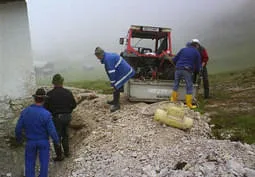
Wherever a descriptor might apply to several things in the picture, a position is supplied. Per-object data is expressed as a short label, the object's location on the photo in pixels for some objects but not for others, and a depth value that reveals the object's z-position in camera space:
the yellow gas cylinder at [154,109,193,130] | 7.74
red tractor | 9.61
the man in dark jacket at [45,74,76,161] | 7.33
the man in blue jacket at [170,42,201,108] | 9.25
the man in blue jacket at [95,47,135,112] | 8.76
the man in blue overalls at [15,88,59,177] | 6.22
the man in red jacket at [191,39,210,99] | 10.92
